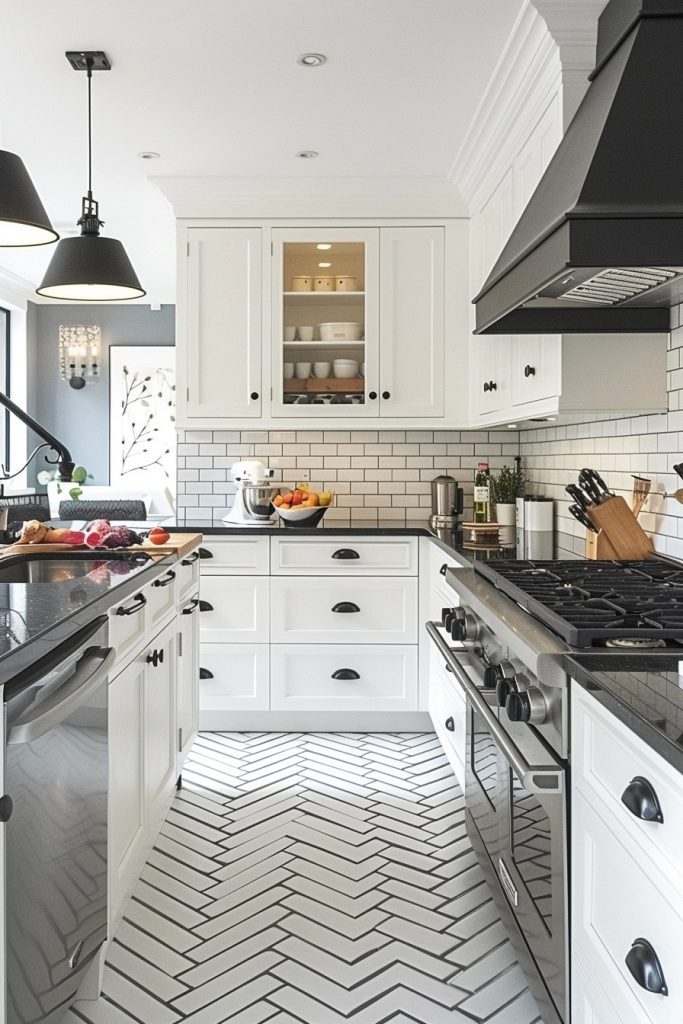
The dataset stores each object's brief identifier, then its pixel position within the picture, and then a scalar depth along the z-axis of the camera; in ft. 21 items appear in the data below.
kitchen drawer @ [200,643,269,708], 13.26
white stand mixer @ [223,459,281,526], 13.79
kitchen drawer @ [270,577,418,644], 13.24
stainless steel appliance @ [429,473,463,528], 14.28
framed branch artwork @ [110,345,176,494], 28.19
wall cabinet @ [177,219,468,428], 14.12
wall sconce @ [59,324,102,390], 27.76
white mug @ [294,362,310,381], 14.29
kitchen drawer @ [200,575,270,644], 13.23
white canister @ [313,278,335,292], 14.23
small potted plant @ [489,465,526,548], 13.41
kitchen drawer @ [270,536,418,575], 13.19
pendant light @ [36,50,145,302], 9.83
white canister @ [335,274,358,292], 14.23
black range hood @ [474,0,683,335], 5.68
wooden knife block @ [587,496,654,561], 8.92
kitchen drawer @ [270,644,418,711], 13.29
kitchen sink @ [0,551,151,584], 8.20
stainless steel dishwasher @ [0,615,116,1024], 4.56
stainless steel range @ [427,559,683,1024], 5.19
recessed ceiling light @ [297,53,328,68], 9.73
